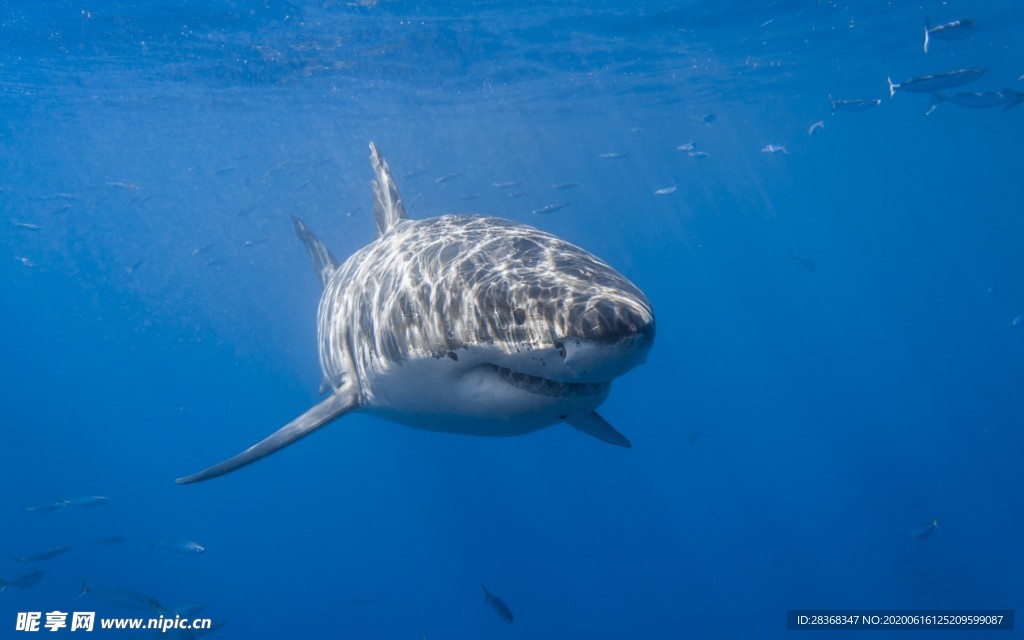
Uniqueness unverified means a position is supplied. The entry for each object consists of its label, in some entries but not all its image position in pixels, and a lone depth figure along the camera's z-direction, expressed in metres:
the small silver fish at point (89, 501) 11.02
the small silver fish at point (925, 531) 10.57
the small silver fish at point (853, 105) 12.25
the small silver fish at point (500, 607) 9.27
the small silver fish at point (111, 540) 11.45
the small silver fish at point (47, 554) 10.25
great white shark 2.65
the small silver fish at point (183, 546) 10.63
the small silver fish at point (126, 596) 9.26
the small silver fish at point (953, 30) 9.98
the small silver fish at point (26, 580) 10.02
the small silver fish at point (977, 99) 9.89
